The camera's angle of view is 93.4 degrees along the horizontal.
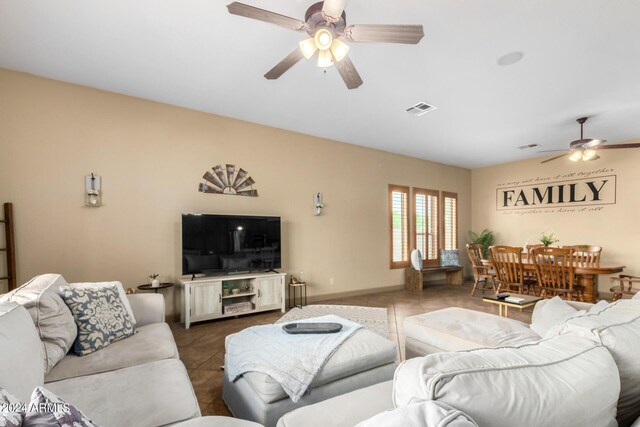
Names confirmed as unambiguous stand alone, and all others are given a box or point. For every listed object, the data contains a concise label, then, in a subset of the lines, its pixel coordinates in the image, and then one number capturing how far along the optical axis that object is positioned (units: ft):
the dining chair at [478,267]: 18.73
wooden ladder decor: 9.99
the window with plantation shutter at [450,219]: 23.60
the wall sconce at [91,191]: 11.36
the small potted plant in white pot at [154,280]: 11.92
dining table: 13.10
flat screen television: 12.87
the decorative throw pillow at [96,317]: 6.29
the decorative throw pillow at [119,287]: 7.38
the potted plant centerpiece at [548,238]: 16.33
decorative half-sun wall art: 13.92
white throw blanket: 5.44
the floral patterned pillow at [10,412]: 1.89
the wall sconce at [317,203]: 16.97
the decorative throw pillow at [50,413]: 2.08
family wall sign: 18.37
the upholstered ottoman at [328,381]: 5.36
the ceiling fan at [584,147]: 13.35
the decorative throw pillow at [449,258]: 22.21
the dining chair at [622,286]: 14.83
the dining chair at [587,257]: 14.29
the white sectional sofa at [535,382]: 2.16
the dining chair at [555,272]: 13.01
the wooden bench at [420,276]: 19.71
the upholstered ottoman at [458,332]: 6.70
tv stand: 12.49
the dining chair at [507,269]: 14.49
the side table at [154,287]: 11.76
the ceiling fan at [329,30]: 5.74
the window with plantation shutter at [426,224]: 21.85
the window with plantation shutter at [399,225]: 20.35
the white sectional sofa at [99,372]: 4.00
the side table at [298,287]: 15.34
